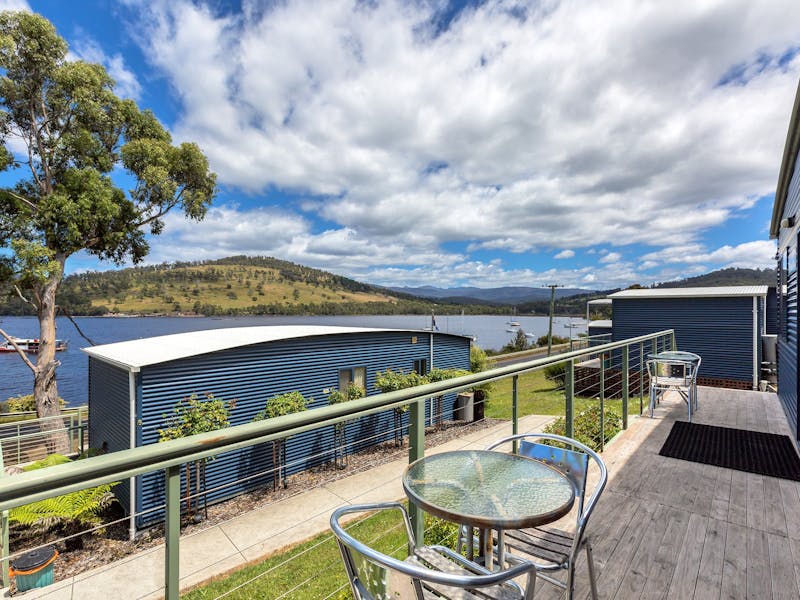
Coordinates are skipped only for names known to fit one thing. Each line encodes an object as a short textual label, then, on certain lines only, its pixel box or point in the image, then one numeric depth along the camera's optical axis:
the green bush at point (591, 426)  5.25
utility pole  27.79
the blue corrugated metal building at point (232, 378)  7.93
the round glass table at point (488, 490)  1.29
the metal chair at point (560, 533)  1.42
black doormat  3.47
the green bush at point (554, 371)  19.36
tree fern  6.33
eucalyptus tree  10.43
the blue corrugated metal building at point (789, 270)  4.62
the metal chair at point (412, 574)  0.83
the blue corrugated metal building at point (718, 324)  13.65
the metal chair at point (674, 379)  4.98
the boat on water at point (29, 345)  29.61
